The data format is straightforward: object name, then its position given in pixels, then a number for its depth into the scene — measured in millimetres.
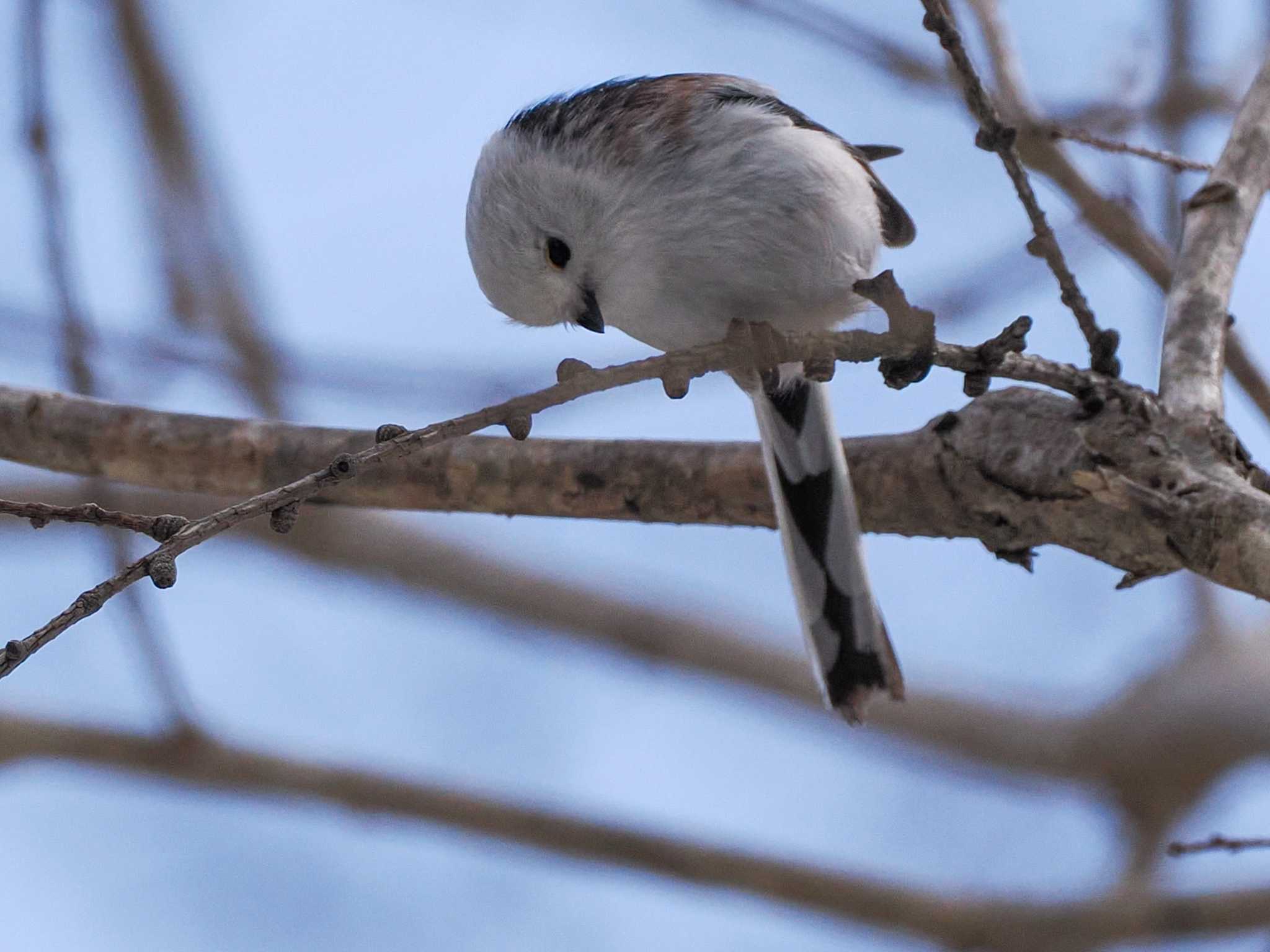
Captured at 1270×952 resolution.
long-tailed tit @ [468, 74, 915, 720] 4012
